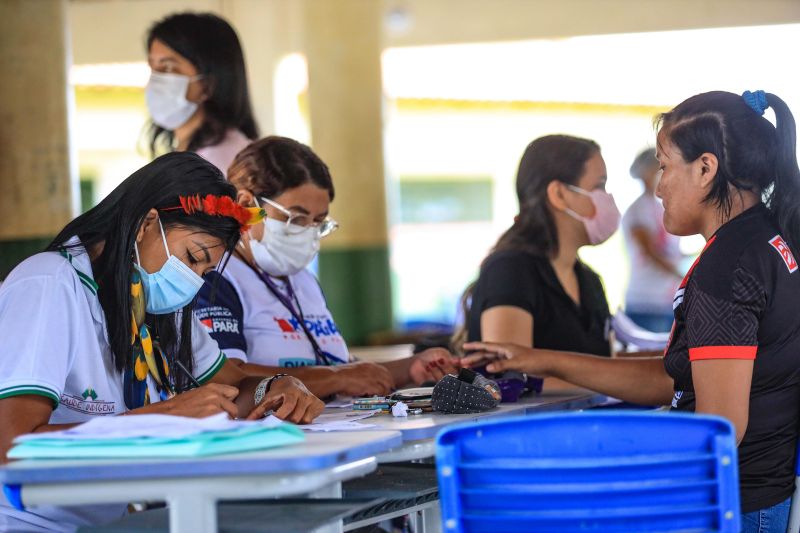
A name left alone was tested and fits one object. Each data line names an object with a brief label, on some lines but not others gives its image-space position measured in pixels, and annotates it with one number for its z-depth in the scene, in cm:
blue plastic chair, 283
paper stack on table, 285
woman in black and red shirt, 382
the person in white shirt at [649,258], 1074
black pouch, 411
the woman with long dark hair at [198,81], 690
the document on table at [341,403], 464
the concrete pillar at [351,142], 1532
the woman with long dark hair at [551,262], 585
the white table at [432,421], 346
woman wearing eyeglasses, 508
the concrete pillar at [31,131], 1084
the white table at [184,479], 273
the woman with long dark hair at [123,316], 347
